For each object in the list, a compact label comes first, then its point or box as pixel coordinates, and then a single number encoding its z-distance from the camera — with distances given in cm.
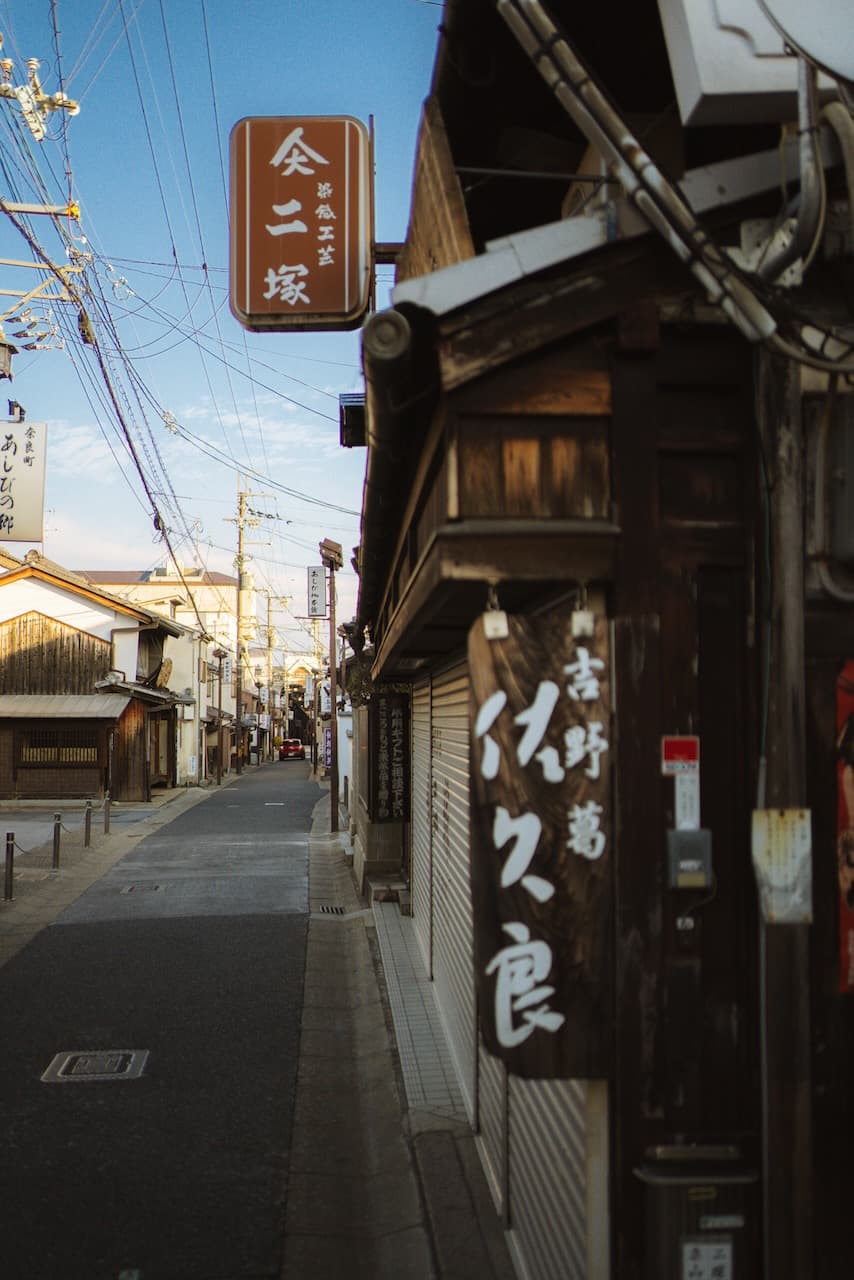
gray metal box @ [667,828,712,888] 430
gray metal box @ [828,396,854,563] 443
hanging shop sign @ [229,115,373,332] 838
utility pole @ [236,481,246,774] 5431
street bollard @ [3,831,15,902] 1678
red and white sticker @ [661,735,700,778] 436
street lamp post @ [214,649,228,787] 5325
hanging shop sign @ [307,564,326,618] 4306
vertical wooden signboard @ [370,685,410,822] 1786
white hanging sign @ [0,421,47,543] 1489
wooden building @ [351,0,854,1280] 418
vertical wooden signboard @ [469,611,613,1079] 416
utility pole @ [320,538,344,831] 3028
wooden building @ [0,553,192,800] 3897
